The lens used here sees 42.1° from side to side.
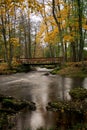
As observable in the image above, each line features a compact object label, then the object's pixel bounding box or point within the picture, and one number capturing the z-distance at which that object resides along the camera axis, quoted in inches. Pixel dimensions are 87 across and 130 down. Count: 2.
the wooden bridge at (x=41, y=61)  651.4
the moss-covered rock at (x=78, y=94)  230.6
